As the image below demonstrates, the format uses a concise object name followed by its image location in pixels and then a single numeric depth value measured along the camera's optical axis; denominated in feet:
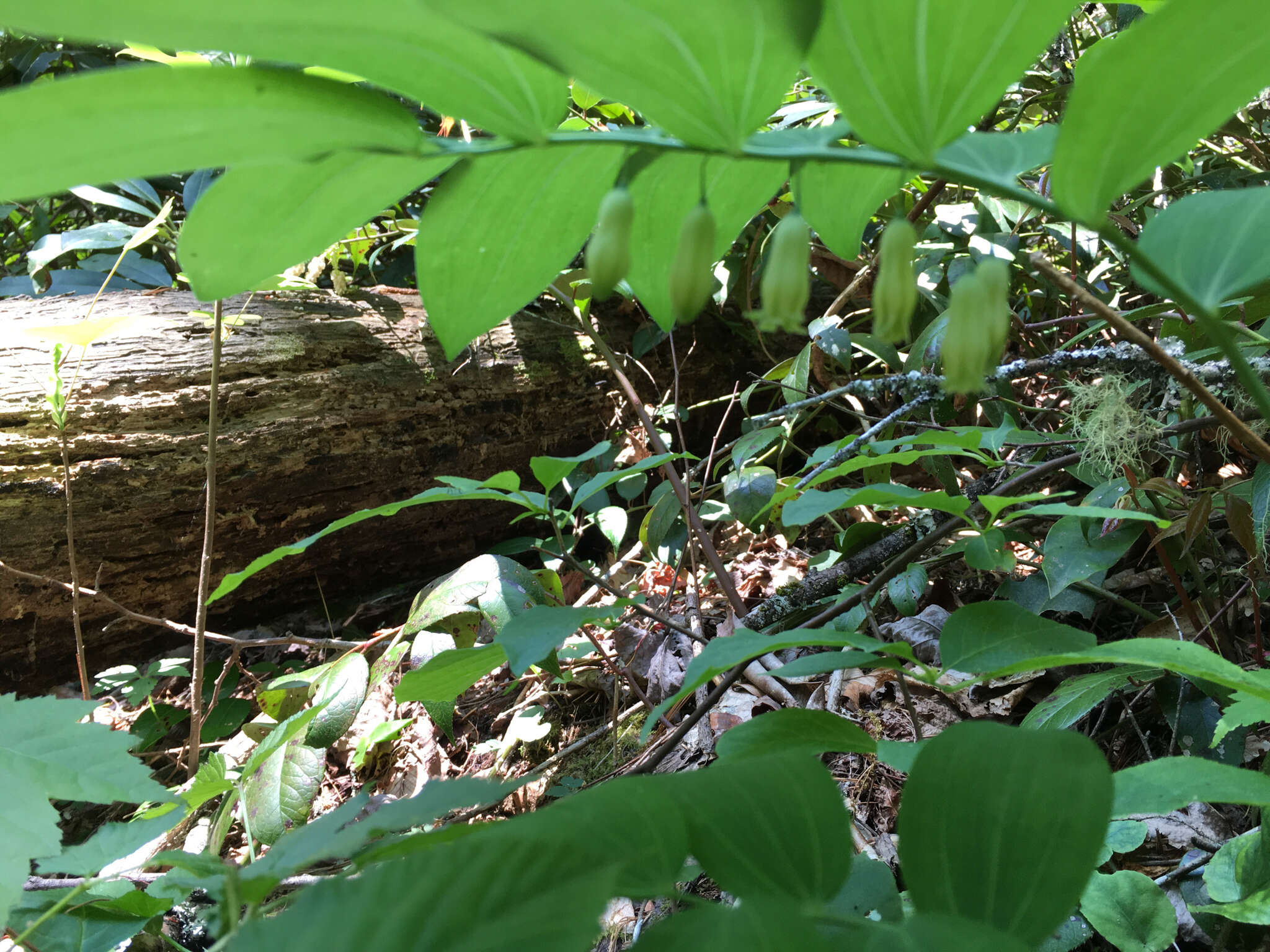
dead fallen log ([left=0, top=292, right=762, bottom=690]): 1.52
